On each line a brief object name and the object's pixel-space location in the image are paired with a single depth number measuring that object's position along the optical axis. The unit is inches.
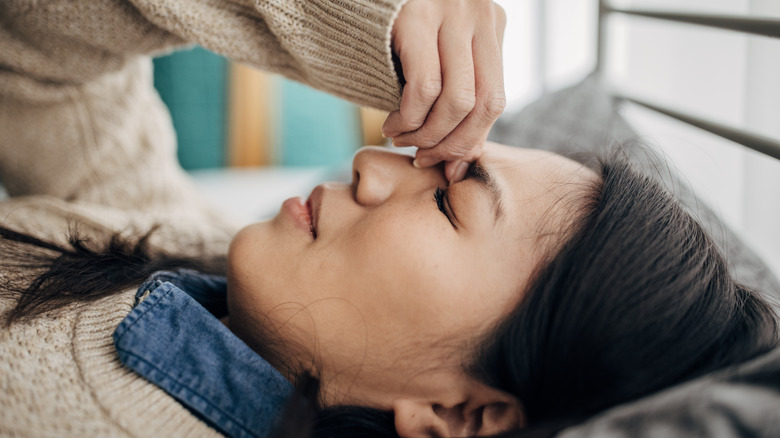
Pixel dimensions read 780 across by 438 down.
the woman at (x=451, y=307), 15.6
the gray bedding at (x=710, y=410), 13.6
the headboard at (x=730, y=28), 18.4
